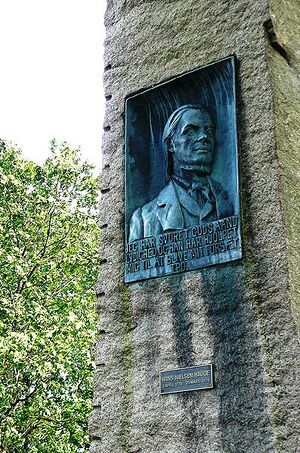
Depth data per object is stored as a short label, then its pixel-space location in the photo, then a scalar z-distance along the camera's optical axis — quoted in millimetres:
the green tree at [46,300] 12172
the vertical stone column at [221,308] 3645
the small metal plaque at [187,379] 3830
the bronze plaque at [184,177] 4145
